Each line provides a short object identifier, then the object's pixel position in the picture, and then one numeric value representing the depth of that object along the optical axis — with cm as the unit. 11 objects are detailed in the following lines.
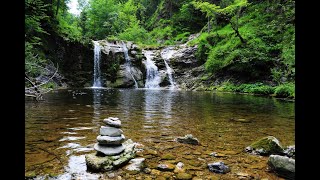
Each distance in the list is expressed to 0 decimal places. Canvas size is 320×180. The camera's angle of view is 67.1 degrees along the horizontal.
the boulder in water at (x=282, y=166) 338
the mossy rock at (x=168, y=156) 418
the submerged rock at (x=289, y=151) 410
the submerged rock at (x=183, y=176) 341
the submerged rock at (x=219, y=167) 361
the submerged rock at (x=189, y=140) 512
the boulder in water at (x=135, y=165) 360
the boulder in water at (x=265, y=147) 436
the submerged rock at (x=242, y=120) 782
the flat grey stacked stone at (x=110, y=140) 397
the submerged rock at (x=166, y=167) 369
